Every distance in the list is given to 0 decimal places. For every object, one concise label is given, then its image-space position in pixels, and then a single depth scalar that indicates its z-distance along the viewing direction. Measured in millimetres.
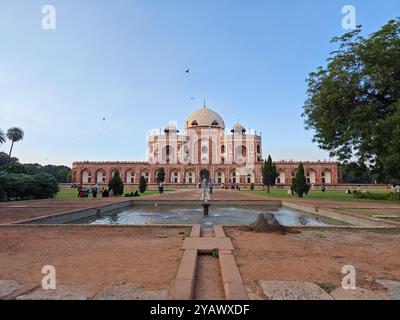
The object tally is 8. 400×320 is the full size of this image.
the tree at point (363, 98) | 15641
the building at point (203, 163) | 57625
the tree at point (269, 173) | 30797
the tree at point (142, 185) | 28316
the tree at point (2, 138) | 52931
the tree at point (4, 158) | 50831
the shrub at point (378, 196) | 18906
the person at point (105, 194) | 20469
